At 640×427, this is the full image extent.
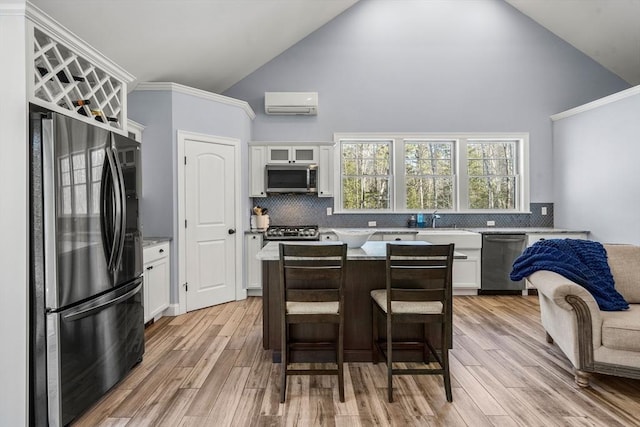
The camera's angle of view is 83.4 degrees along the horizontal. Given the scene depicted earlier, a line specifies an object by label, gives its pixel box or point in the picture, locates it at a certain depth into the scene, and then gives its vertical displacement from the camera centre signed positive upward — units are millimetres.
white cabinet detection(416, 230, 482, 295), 4891 -577
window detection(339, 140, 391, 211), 5617 +556
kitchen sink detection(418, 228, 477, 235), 4937 -295
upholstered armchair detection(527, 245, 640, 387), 2352 -830
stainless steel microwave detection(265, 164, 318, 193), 5078 +465
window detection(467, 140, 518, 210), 5641 +564
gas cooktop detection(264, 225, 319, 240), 4805 -304
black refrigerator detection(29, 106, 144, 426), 1881 -306
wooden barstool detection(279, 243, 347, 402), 2295 -530
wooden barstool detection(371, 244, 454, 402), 2277 -552
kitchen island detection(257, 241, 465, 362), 2799 -850
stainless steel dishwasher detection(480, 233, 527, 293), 4887 -659
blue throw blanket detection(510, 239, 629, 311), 2658 -430
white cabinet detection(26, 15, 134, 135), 1981 +907
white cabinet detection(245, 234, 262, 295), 4867 -705
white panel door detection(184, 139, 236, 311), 4270 -151
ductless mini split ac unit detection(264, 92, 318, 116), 5184 +1603
